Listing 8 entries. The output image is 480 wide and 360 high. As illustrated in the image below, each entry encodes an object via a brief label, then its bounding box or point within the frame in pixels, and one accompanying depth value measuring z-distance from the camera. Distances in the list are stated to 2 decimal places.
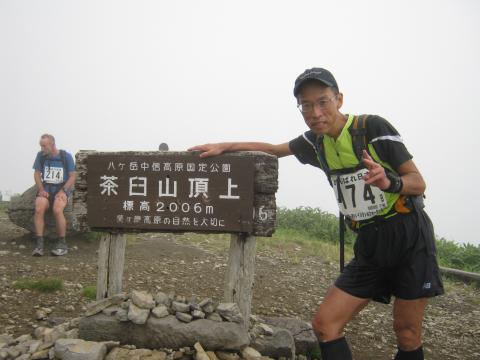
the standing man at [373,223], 3.07
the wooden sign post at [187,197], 4.14
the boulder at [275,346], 4.27
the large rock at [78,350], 3.56
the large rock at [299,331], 4.77
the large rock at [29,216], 8.59
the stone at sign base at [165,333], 3.90
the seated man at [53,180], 8.14
